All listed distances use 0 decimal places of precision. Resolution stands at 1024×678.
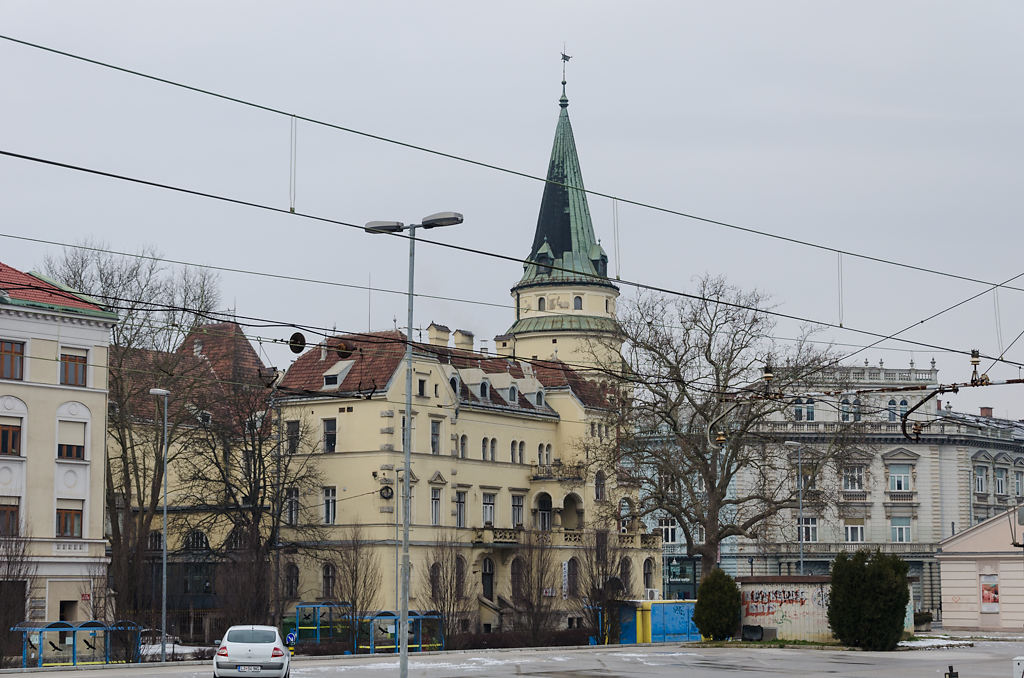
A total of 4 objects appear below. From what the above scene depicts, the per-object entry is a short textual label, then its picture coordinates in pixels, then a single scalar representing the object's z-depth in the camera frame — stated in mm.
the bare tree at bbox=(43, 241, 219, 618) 71062
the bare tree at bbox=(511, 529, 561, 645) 75562
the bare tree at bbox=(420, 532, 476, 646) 76062
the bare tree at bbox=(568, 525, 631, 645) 72500
